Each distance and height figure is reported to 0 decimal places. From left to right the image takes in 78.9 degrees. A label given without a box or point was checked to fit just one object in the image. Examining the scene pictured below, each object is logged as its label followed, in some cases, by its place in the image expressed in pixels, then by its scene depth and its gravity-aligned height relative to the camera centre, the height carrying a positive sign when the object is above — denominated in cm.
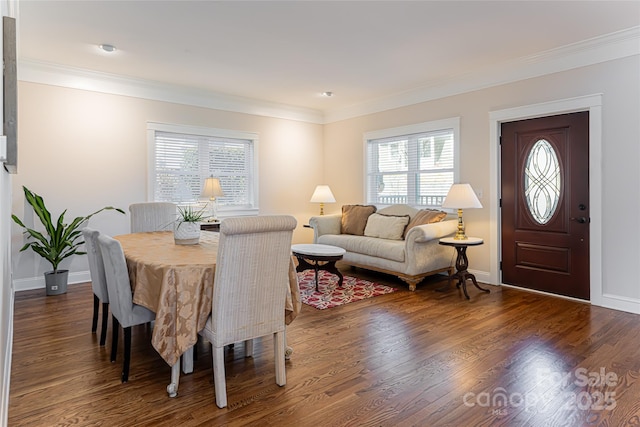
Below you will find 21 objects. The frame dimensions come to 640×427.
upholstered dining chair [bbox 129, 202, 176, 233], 391 -4
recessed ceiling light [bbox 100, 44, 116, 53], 385 +165
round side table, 429 -56
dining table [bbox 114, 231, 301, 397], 208 -47
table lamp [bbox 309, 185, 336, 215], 632 +24
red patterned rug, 400 -92
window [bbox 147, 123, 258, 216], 532 +69
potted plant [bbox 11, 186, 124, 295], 422 -31
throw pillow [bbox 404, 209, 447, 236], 479 -10
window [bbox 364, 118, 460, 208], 523 +67
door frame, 378 +49
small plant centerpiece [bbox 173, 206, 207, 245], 298 -16
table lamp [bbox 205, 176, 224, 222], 520 +30
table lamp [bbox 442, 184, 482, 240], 434 +9
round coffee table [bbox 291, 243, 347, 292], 434 -52
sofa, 452 -37
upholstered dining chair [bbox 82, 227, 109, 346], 270 -43
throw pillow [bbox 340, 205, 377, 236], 572 -13
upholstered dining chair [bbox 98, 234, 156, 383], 224 -49
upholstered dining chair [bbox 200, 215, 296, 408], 201 -40
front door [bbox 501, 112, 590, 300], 397 +4
